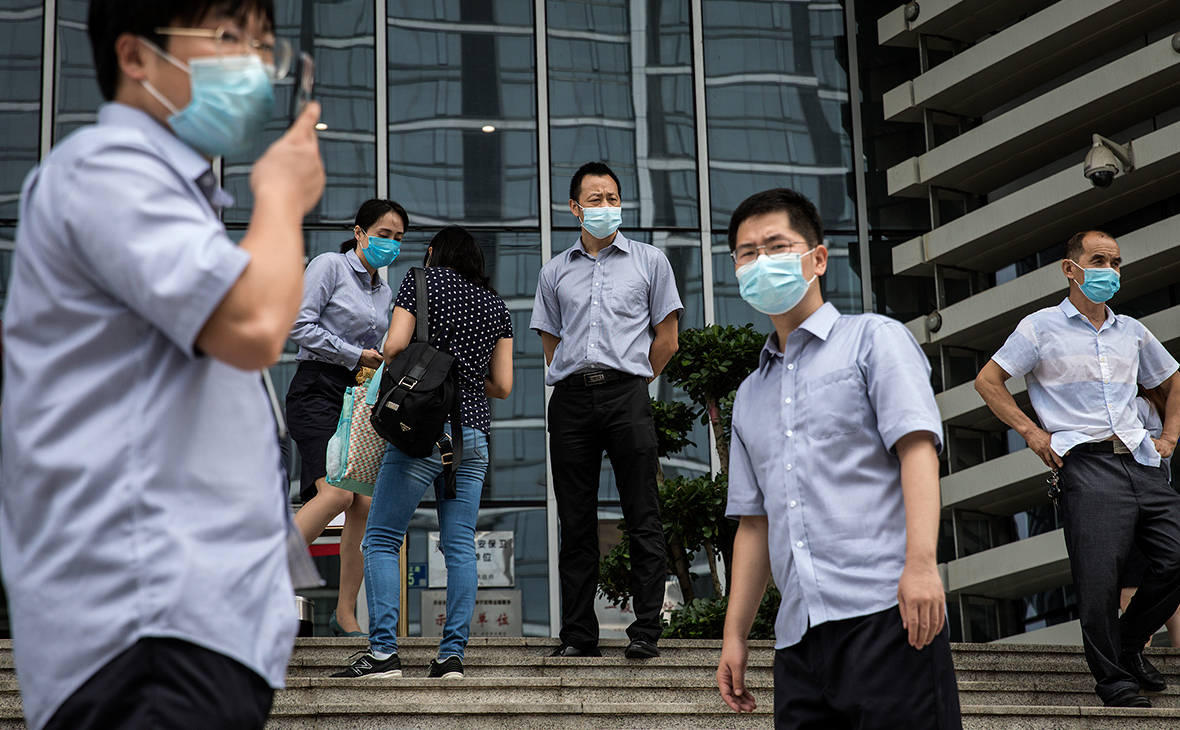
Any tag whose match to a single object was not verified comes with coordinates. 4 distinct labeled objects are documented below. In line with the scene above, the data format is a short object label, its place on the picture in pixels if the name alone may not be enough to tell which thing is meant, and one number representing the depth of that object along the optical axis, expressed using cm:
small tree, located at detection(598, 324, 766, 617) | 782
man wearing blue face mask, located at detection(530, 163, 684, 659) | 555
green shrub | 728
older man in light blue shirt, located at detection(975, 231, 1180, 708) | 531
